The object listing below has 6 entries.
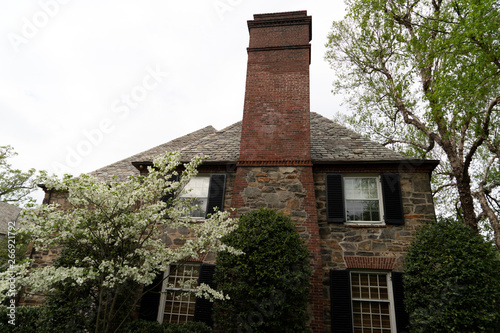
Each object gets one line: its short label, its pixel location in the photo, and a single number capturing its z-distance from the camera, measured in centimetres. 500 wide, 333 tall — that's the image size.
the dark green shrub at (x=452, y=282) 549
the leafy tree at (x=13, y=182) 1672
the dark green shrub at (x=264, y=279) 590
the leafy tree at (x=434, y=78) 810
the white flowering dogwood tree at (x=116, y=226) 508
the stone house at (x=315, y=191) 702
